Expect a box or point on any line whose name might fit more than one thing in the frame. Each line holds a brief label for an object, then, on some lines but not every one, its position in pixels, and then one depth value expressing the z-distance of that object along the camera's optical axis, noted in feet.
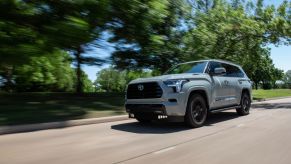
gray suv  17.25
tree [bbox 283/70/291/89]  316.85
